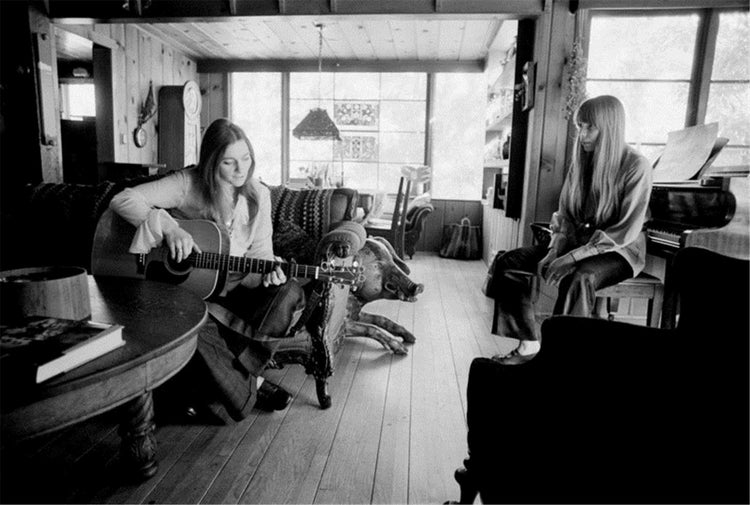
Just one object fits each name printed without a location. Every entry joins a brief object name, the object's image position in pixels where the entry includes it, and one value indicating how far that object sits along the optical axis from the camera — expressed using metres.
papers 2.35
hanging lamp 5.12
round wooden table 0.75
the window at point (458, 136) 6.35
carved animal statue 2.57
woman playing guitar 1.69
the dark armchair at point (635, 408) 0.61
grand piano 1.75
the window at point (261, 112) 6.61
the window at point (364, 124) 6.48
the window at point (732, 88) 3.25
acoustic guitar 1.76
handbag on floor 5.91
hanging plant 2.98
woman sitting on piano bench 1.98
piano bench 2.02
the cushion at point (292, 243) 2.47
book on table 0.75
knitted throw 2.46
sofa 2.47
